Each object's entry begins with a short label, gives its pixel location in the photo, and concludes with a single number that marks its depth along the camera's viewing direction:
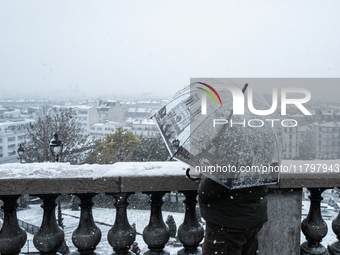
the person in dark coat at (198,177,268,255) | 1.97
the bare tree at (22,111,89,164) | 27.17
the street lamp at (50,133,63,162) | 9.20
